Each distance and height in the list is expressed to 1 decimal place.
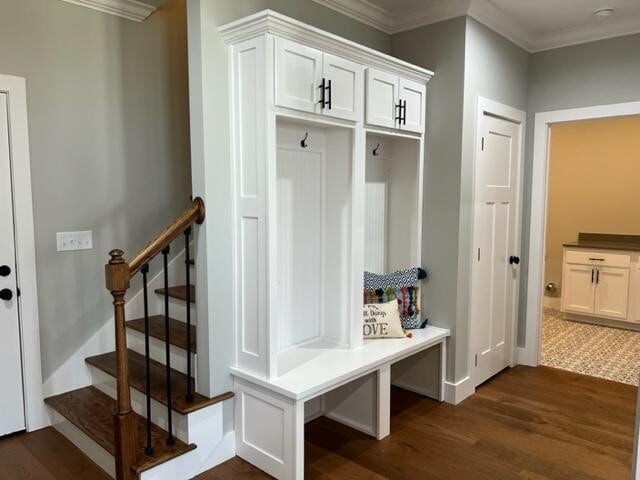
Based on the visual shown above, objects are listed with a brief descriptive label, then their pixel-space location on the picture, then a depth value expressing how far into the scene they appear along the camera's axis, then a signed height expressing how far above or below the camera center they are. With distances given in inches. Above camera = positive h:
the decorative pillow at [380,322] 119.8 -31.2
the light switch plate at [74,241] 113.3 -10.1
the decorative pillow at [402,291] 126.0 -24.6
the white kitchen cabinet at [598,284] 201.0 -37.4
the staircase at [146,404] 83.7 -42.7
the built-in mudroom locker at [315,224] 90.7 -5.9
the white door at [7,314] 104.1 -25.6
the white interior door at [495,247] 134.2 -14.4
